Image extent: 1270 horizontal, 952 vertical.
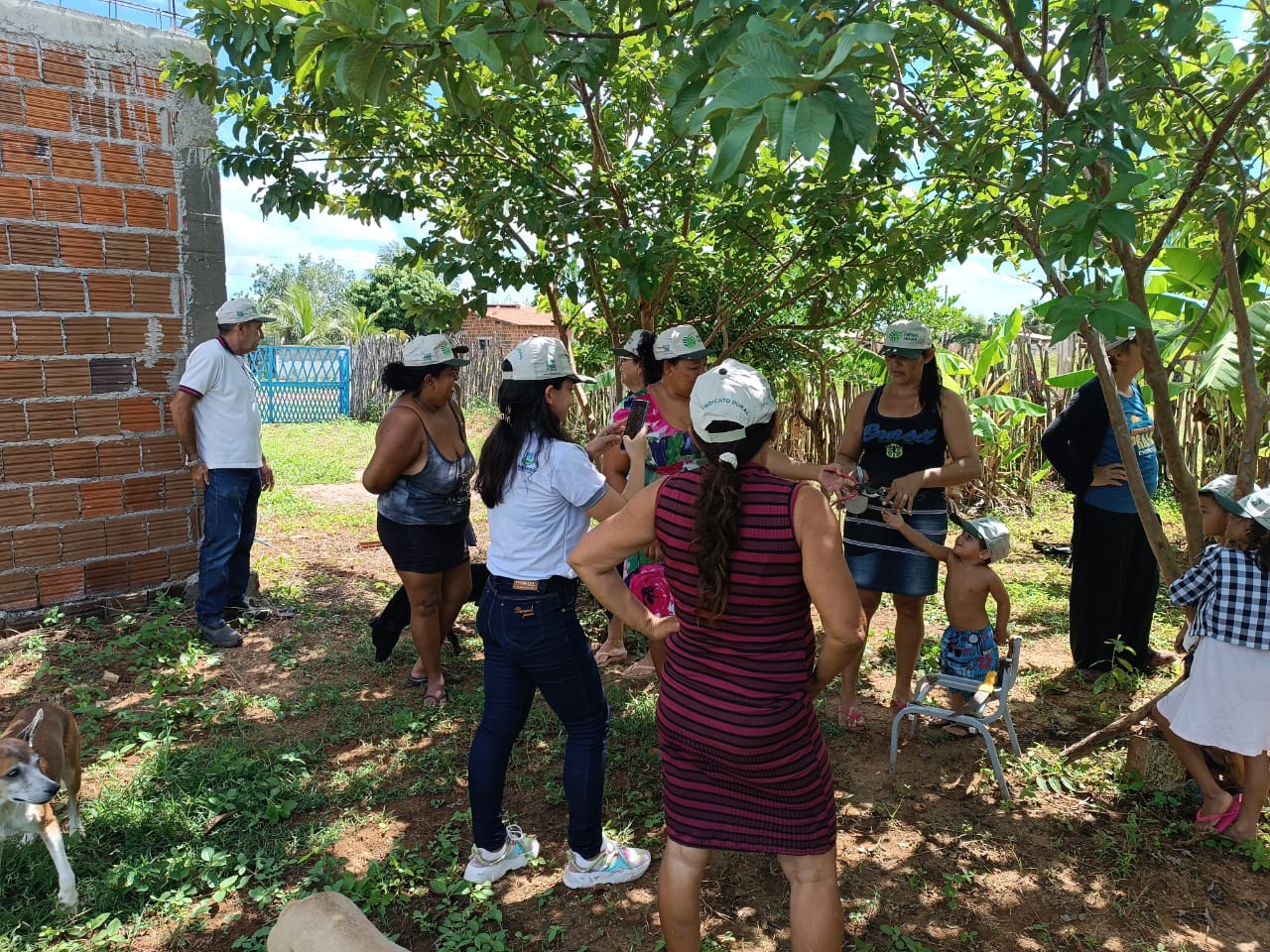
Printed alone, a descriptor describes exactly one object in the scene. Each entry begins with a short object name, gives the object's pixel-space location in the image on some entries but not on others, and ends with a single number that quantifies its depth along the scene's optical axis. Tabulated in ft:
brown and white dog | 8.64
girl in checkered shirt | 9.49
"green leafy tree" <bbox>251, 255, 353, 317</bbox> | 193.92
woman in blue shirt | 15.21
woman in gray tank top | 13.15
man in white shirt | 16.94
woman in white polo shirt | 9.10
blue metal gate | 64.39
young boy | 12.35
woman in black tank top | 12.55
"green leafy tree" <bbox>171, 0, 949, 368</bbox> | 8.63
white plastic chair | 11.46
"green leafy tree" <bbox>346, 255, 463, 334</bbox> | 105.91
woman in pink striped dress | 6.84
